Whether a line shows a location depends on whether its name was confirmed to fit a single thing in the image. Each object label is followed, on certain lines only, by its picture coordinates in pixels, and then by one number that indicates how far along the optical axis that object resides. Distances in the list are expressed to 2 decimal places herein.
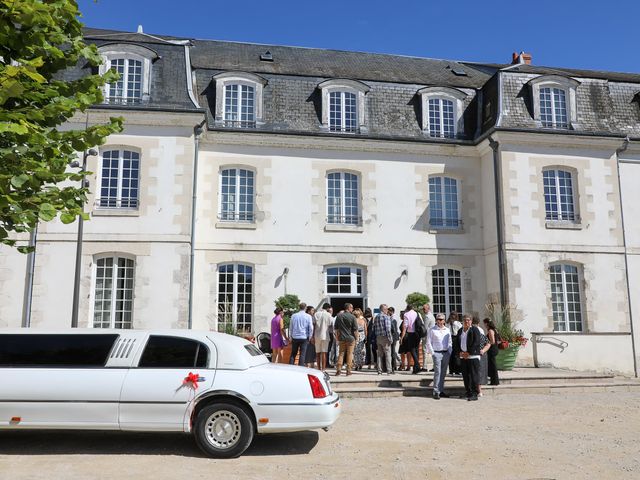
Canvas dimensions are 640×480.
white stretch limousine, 6.21
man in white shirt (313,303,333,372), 12.20
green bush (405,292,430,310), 15.66
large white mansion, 15.09
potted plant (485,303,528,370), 13.78
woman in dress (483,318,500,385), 11.66
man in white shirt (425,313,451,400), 10.80
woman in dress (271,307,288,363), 12.69
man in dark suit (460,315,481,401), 10.64
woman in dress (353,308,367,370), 13.52
